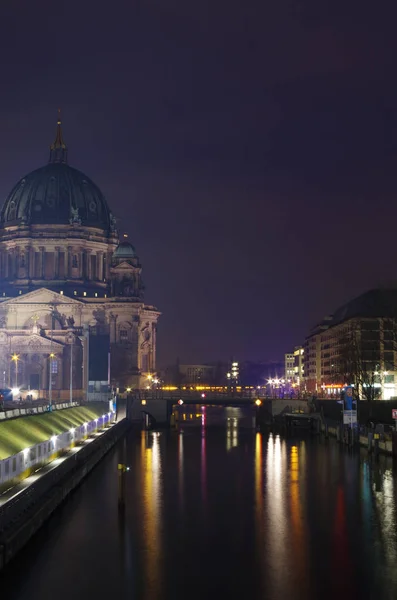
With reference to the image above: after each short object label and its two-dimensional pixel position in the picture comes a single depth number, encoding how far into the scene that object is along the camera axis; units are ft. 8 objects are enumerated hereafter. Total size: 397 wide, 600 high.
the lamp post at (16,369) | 498.24
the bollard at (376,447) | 277.37
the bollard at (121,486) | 187.50
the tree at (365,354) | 395.75
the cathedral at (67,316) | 539.29
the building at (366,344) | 406.41
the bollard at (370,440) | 291.22
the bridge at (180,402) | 462.60
